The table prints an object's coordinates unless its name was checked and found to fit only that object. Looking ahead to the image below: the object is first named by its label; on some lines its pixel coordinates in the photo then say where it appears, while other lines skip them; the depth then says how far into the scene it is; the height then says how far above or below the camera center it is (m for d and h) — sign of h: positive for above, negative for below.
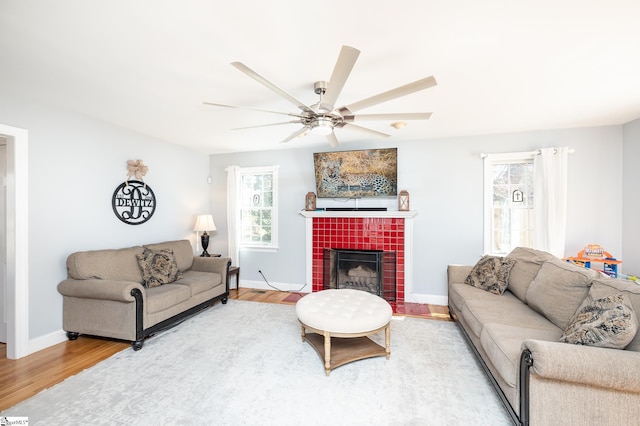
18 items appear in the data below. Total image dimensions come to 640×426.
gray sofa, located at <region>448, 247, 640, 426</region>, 1.29 -0.85
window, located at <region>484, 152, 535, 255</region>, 3.59 +0.11
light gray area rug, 1.69 -1.31
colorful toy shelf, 2.99 -0.54
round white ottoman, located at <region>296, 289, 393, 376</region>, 2.18 -0.94
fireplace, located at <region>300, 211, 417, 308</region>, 3.94 -0.38
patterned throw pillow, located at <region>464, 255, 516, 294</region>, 2.78 -0.69
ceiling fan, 1.38 +0.71
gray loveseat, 2.51 -0.87
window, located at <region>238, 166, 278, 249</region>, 4.56 +0.09
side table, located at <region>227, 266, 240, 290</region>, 4.01 -0.95
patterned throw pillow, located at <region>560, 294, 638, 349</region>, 1.34 -0.61
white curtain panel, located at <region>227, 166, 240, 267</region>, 4.59 -0.08
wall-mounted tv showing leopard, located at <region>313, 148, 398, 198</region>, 3.87 +0.58
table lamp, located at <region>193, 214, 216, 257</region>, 4.34 -0.26
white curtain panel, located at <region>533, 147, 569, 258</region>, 3.27 +0.14
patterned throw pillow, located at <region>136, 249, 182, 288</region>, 3.08 -0.68
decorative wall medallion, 3.31 +0.12
